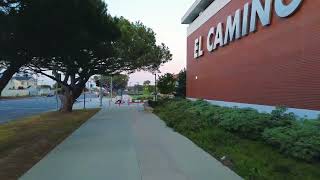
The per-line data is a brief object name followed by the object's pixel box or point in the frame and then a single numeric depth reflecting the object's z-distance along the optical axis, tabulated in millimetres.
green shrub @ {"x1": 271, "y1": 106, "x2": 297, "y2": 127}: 4409
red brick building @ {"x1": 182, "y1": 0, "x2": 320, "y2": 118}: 4834
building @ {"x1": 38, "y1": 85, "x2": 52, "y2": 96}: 44835
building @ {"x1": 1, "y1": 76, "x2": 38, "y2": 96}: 39843
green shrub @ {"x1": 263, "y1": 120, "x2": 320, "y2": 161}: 3233
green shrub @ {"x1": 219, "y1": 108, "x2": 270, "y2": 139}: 4509
